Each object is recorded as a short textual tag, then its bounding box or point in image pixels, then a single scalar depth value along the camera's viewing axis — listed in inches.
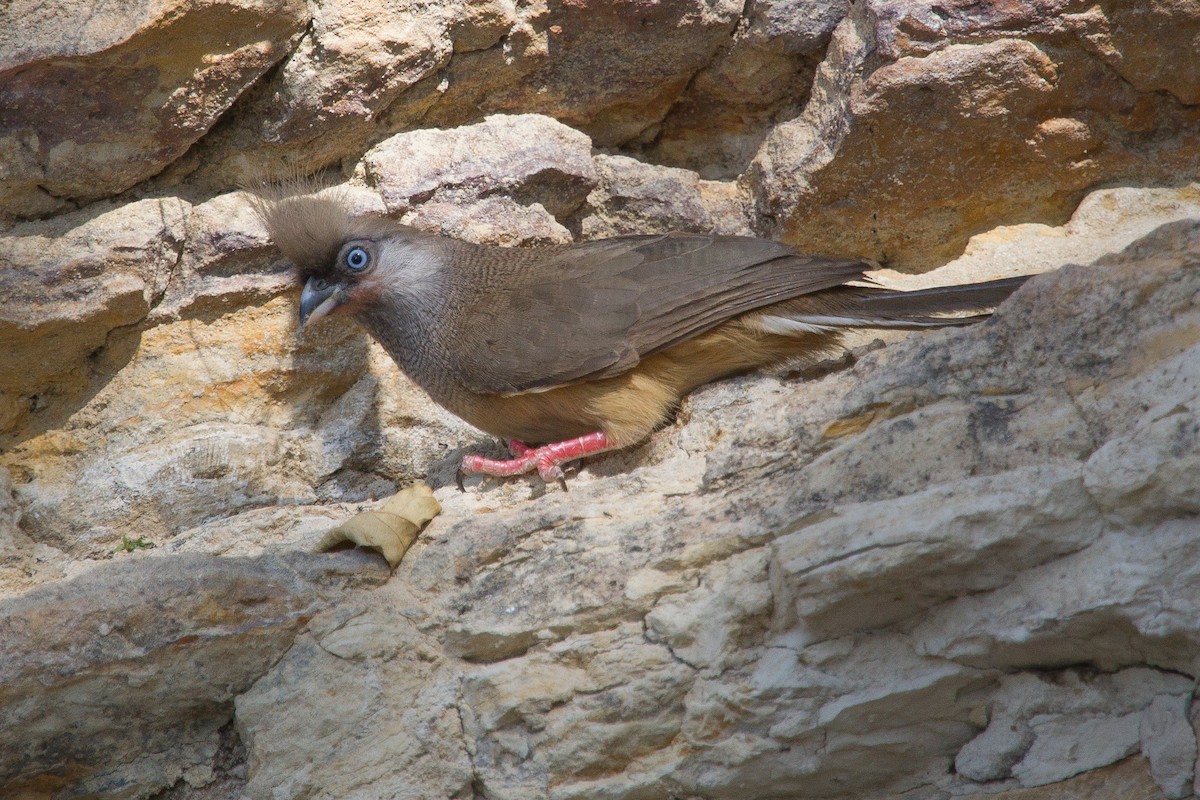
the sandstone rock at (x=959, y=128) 419.2
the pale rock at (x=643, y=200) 481.7
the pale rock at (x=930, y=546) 241.3
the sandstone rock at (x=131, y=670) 298.8
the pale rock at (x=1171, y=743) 226.1
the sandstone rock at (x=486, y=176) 457.7
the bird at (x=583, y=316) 380.5
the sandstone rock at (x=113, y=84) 386.9
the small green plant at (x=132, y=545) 397.1
